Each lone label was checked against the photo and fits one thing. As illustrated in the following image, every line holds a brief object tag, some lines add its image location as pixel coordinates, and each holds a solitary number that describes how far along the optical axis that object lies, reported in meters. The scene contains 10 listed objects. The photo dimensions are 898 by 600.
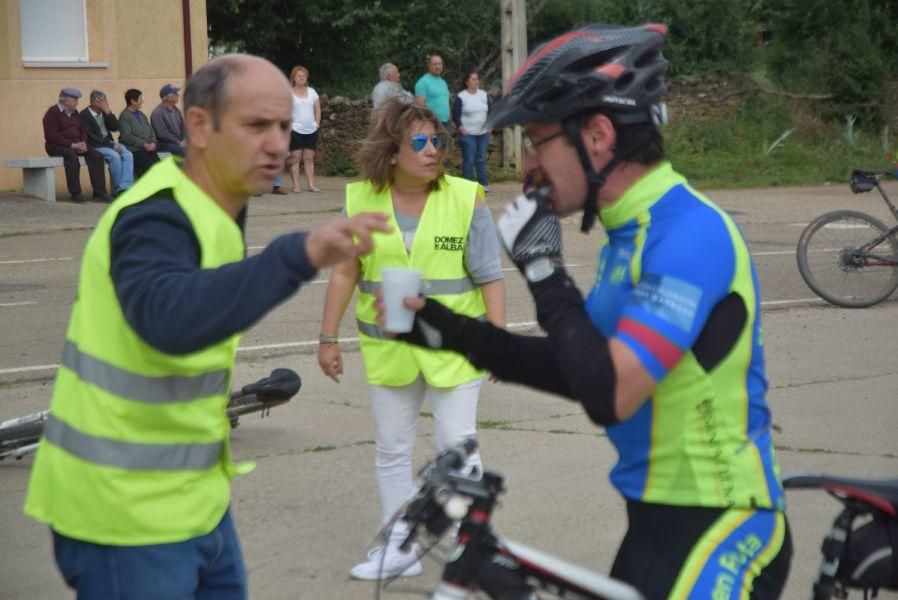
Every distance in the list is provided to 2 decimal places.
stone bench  20.44
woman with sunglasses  5.35
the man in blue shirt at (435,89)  22.11
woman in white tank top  21.89
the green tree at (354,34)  29.86
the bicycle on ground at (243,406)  6.52
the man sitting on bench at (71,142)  20.36
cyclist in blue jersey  2.56
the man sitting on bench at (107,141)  20.55
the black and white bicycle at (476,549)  2.37
